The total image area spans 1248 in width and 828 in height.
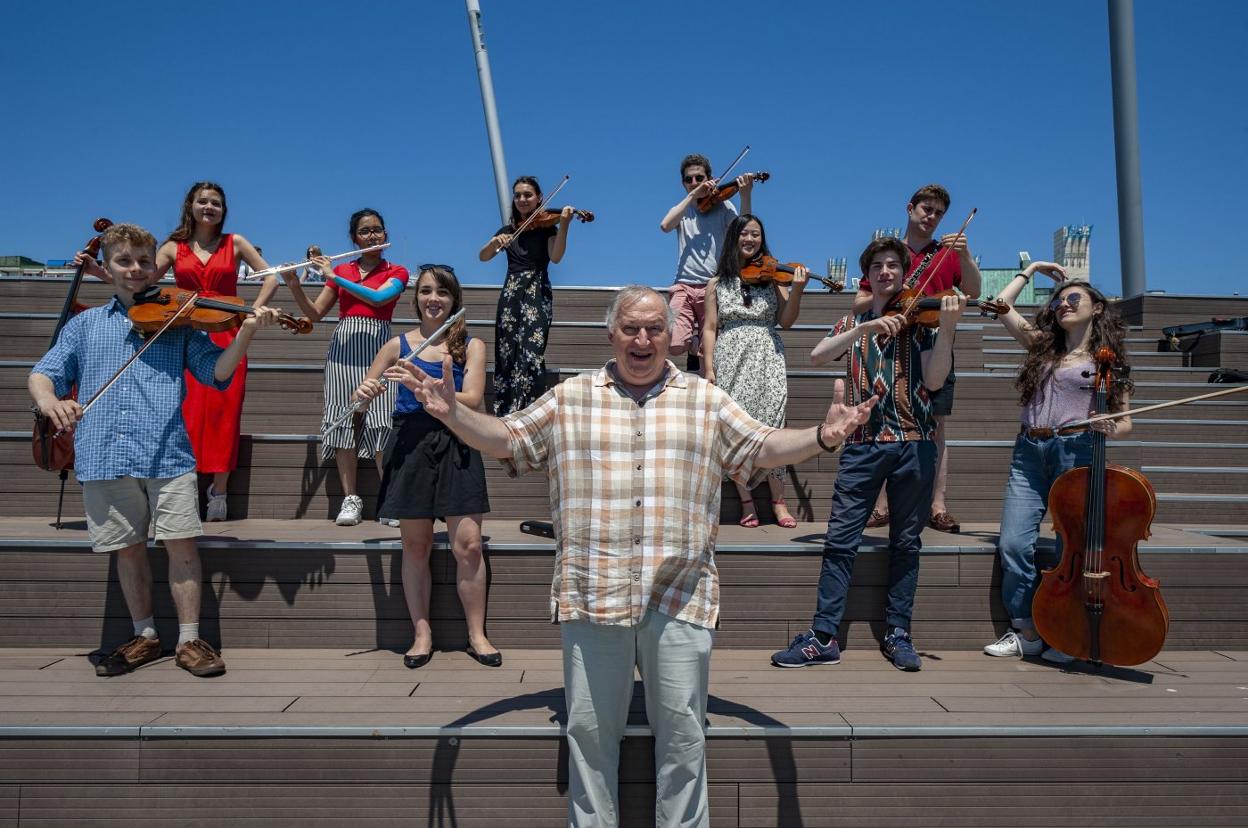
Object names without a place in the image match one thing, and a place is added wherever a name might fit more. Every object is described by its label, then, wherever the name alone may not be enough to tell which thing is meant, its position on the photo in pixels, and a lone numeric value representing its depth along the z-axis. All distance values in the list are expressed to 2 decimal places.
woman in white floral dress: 4.13
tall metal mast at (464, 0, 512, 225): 8.95
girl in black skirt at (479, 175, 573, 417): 4.43
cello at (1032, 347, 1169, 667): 2.88
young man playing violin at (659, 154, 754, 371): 4.58
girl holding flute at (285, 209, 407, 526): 4.07
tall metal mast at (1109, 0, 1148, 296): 6.82
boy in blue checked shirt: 2.99
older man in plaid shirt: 2.15
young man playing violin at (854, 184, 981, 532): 3.70
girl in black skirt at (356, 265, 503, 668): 3.14
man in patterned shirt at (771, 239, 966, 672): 3.16
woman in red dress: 3.84
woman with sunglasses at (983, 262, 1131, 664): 3.27
